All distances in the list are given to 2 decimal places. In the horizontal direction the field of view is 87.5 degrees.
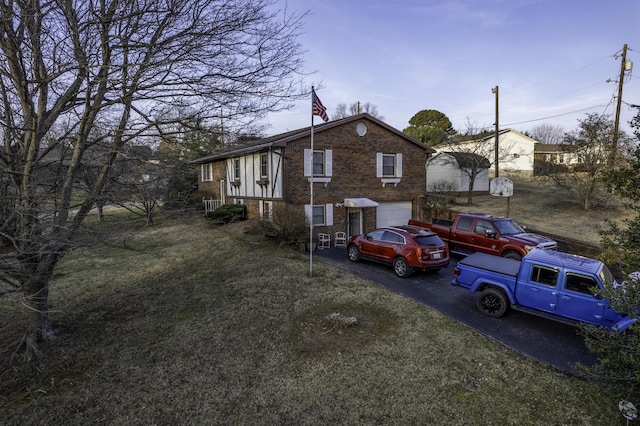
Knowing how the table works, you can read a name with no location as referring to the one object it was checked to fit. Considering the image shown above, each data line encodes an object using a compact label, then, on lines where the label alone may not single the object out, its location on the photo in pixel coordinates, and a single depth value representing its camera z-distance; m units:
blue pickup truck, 6.57
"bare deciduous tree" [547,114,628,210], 21.20
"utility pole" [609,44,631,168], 20.28
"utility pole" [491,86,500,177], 21.95
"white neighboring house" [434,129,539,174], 35.91
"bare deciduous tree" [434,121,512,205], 27.81
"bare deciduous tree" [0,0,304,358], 5.48
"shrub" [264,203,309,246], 14.05
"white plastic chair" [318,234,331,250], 15.52
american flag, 10.90
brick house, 15.48
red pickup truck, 11.68
